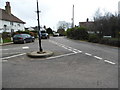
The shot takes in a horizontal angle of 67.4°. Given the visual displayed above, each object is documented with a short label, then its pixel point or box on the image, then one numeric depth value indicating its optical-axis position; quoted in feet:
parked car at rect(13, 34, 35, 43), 42.78
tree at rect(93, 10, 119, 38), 51.87
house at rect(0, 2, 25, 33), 81.07
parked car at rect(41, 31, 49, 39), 75.49
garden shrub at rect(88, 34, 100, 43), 41.09
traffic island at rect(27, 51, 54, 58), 18.64
